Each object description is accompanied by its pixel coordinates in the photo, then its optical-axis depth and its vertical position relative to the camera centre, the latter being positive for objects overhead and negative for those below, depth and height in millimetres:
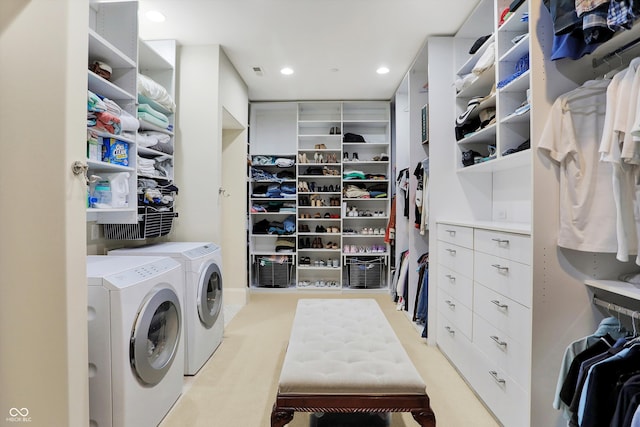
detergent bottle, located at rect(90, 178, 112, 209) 1858 +86
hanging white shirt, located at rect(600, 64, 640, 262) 1201 +144
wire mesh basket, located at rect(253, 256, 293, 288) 4422 -882
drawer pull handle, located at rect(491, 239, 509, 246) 1662 -179
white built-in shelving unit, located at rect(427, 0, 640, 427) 1441 -192
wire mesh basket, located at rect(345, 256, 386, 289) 4363 -877
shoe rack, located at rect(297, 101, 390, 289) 4406 +211
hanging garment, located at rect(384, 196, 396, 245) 3979 -239
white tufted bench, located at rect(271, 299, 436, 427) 1302 -720
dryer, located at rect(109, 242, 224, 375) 2193 -638
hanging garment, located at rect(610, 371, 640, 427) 993 -626
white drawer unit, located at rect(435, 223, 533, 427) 1521 -615
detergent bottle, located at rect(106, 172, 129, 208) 1947 +127
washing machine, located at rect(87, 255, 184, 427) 1411 -642
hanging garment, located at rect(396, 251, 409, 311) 3525 -839
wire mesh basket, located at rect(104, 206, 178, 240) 2193 -137
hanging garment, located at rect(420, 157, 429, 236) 2863 +58
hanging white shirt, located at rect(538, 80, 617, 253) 1312 +170
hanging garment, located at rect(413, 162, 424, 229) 3023 +117
